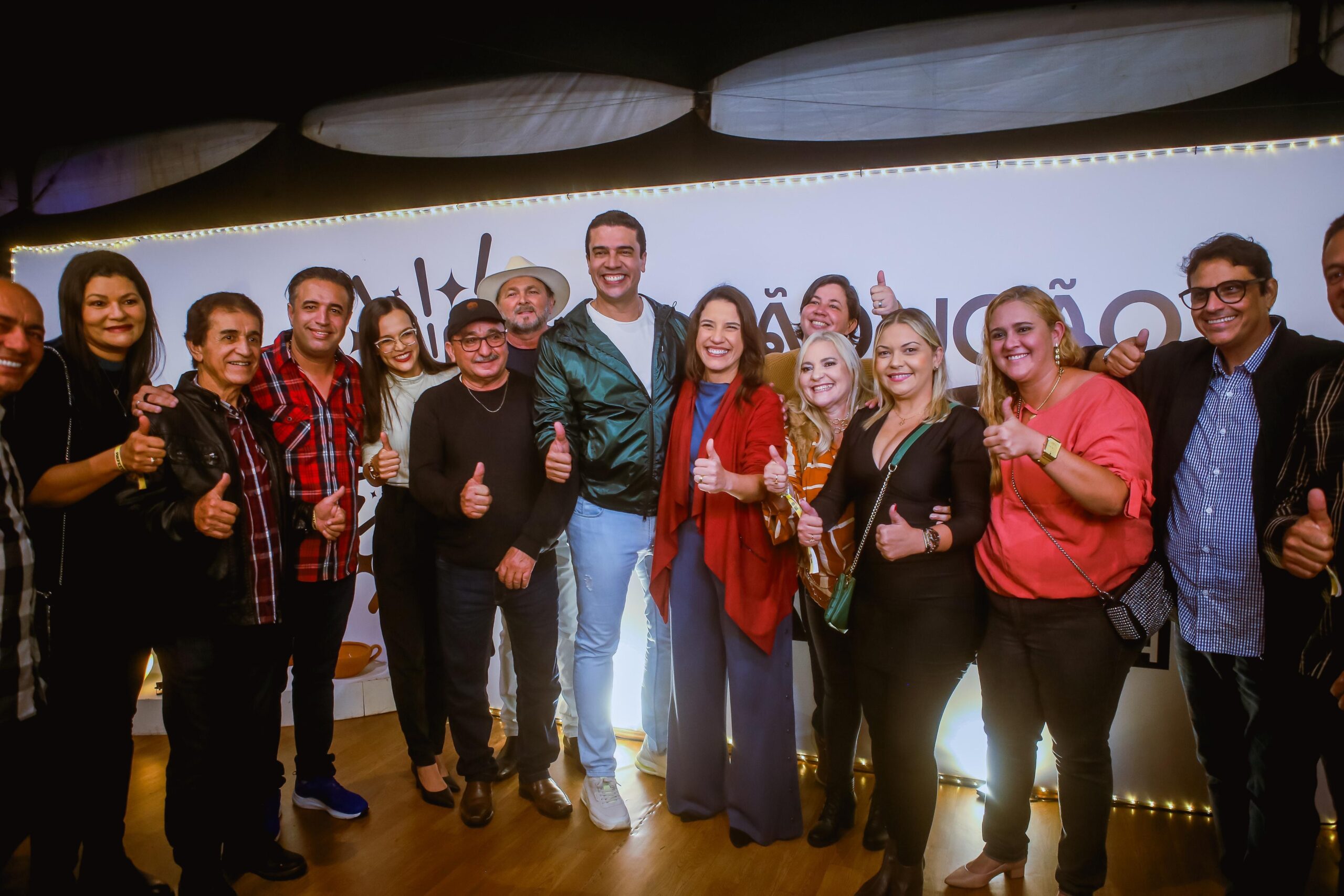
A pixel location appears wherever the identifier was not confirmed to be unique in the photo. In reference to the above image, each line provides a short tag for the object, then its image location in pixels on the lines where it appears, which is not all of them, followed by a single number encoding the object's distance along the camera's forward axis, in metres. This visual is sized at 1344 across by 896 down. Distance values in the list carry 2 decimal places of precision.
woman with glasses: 2.69
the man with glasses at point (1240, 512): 1.90
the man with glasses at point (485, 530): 2.52
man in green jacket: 2.54
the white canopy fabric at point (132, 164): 4.14
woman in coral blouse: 1.83
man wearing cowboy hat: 3.16
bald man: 1.61
